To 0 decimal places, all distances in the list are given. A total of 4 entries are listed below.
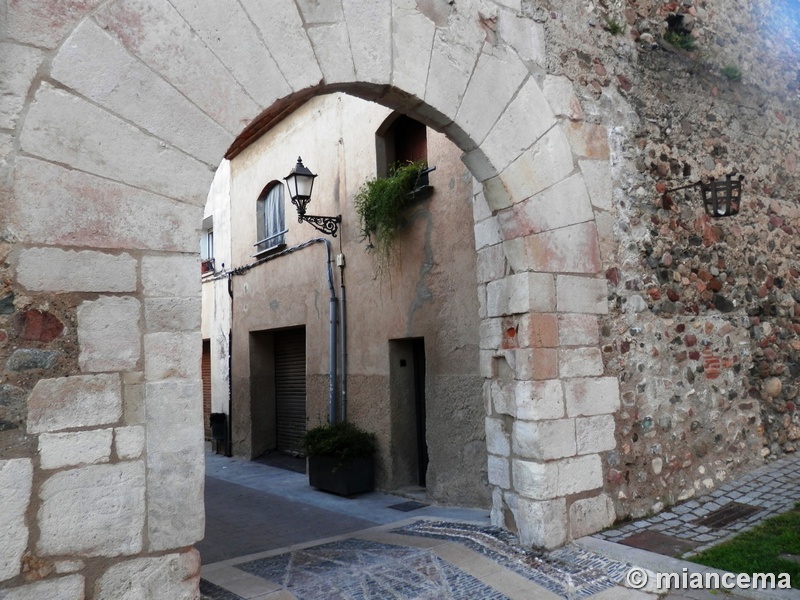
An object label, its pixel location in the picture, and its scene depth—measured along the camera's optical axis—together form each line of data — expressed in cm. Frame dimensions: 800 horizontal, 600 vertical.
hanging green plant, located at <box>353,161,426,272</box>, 612
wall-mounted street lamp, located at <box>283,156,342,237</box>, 613
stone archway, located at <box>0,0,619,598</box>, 246
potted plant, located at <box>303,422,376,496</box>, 646
